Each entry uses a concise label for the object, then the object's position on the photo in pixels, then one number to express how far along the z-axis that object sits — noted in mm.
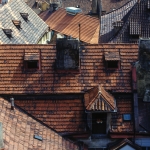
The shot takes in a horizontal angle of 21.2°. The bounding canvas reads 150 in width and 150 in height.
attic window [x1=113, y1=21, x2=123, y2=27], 43188
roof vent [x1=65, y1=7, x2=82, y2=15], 62078
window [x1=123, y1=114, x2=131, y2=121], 27484
